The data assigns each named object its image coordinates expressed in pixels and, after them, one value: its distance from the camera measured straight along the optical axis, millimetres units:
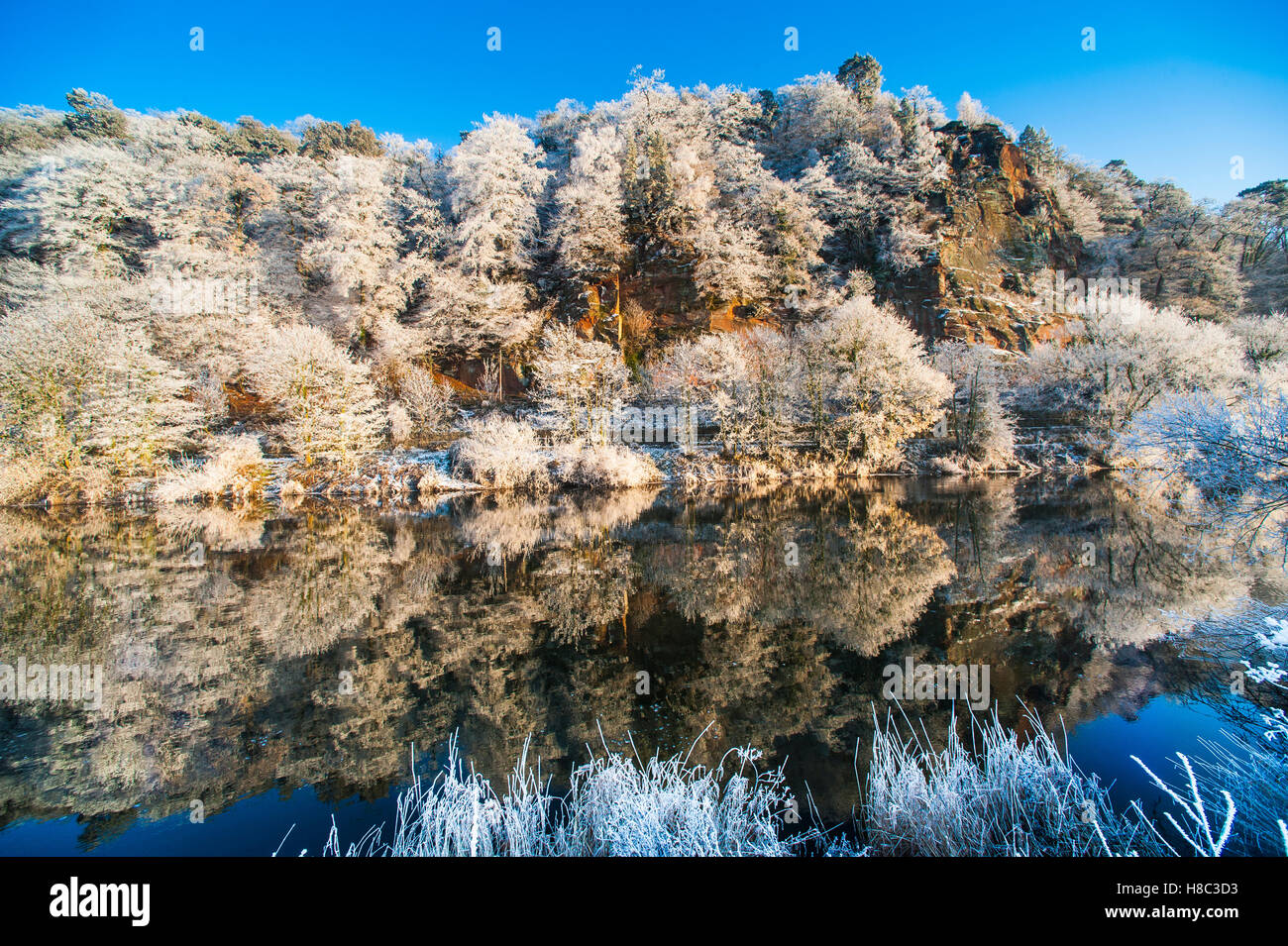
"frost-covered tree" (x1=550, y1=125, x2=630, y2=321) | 41562
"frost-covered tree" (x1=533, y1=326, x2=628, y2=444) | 29250
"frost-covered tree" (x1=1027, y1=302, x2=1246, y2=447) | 29422
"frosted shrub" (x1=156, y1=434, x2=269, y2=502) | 25844
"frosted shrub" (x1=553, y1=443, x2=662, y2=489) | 28344
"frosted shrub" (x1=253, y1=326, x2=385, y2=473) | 28031
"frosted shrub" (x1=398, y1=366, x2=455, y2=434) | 35031
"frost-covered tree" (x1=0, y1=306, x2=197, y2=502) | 23891
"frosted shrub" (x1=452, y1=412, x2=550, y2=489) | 28219
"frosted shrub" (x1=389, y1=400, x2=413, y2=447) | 32688
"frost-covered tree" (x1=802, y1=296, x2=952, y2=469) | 29141
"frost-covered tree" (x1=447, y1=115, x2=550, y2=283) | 40469
